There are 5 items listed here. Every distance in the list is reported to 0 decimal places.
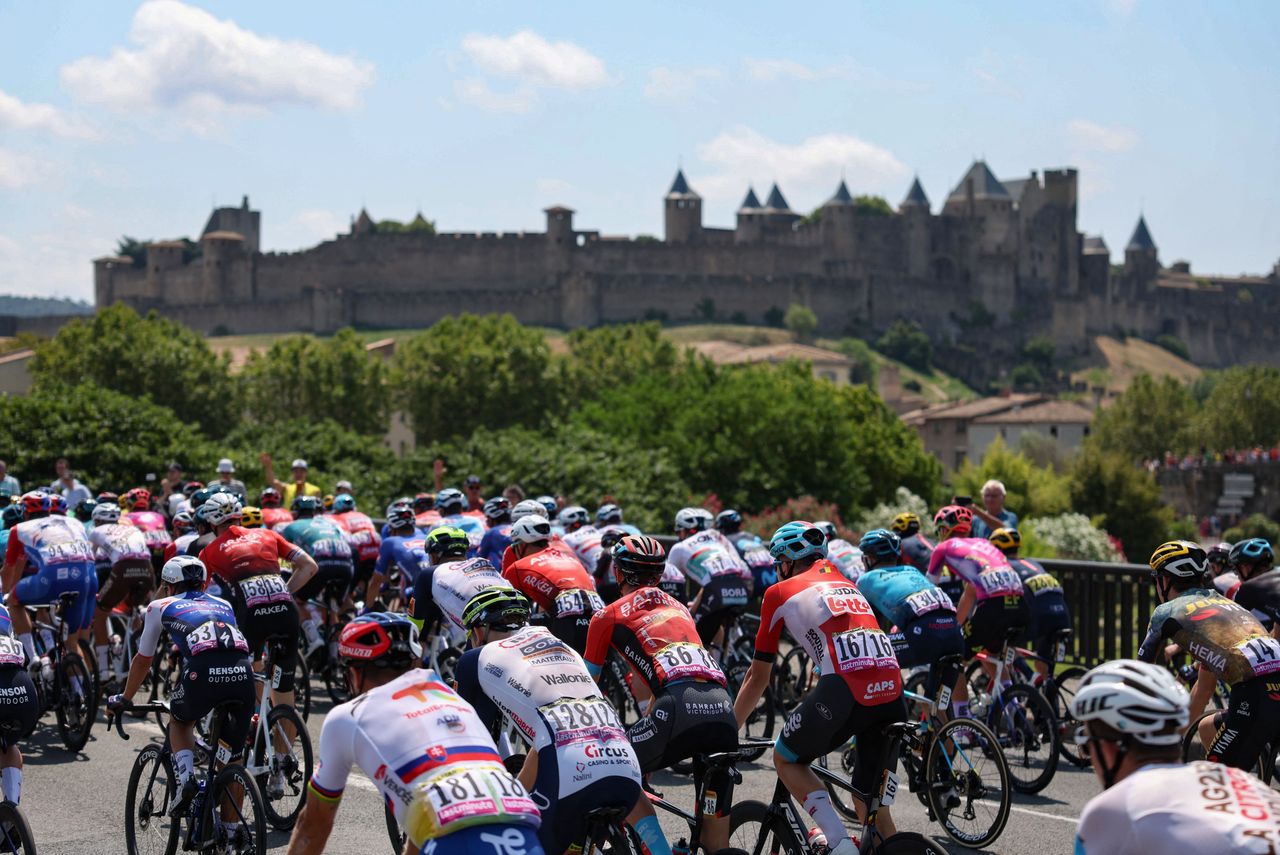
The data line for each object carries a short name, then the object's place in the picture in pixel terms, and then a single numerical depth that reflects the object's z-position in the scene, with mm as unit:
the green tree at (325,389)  73500
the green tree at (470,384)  71625
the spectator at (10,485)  18438
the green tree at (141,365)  67188
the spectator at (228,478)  17839
